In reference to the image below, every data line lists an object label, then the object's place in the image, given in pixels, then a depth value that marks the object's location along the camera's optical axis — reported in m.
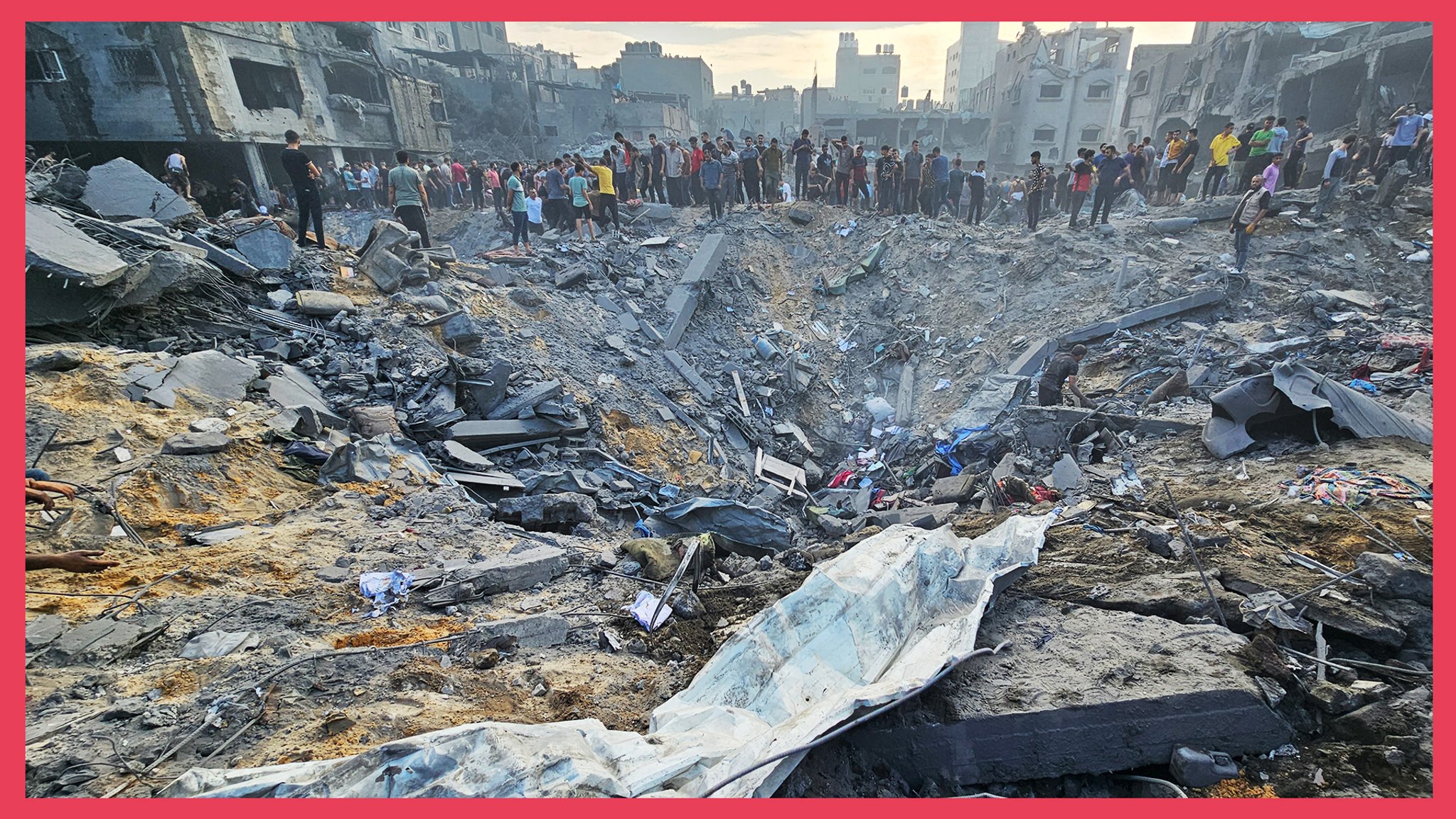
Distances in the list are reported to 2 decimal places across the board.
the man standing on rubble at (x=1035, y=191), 12.23
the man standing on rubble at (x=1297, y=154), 10.97
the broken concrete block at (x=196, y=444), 4.40
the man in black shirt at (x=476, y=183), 16.86
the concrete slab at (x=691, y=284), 9.39
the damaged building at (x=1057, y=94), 31.84
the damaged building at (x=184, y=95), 16.80
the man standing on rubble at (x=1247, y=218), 8.39
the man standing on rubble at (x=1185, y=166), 11.75
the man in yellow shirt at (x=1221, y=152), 11.86
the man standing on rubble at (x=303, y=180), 7.77
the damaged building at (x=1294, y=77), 15.93
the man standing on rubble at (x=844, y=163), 13.64
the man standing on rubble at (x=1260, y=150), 10.91
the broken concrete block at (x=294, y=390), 5.45
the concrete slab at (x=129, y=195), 6.98
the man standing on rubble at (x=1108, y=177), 11.26
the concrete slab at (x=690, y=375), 8.62
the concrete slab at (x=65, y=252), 5.04
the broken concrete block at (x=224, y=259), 6.80
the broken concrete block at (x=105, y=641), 2.87
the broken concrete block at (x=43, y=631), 2.85
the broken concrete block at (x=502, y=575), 3.78
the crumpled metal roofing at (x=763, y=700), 2.23
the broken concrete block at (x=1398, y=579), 3.12
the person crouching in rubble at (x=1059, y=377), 6.54
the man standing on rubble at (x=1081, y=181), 11.31
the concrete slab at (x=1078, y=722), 2.61
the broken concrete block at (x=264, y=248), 7.29
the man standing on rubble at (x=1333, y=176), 9.90
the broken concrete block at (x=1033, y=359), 8.48
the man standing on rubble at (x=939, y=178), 13.55
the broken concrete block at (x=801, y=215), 13.70
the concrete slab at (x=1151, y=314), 8.29
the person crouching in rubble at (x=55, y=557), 2.79
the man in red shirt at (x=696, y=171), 13.66
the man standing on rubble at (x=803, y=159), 13.62
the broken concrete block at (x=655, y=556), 4.45
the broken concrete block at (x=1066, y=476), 5.50
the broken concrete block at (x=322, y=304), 6.86
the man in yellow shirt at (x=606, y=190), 11.28
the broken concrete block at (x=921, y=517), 5.33
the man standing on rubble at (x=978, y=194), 13.77
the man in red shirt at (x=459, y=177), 16.83
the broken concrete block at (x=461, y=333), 7.18
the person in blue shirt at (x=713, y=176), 12.51
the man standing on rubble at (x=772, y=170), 13.94
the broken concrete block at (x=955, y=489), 6.07
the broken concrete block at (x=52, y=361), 4.53
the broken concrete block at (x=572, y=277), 9.49
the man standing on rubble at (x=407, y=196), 9.16
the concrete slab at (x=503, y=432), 6.20
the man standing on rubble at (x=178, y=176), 11.09
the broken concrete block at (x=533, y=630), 3.50
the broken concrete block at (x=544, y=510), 5.23
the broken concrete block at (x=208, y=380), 4.91
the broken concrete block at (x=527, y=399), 6.61
